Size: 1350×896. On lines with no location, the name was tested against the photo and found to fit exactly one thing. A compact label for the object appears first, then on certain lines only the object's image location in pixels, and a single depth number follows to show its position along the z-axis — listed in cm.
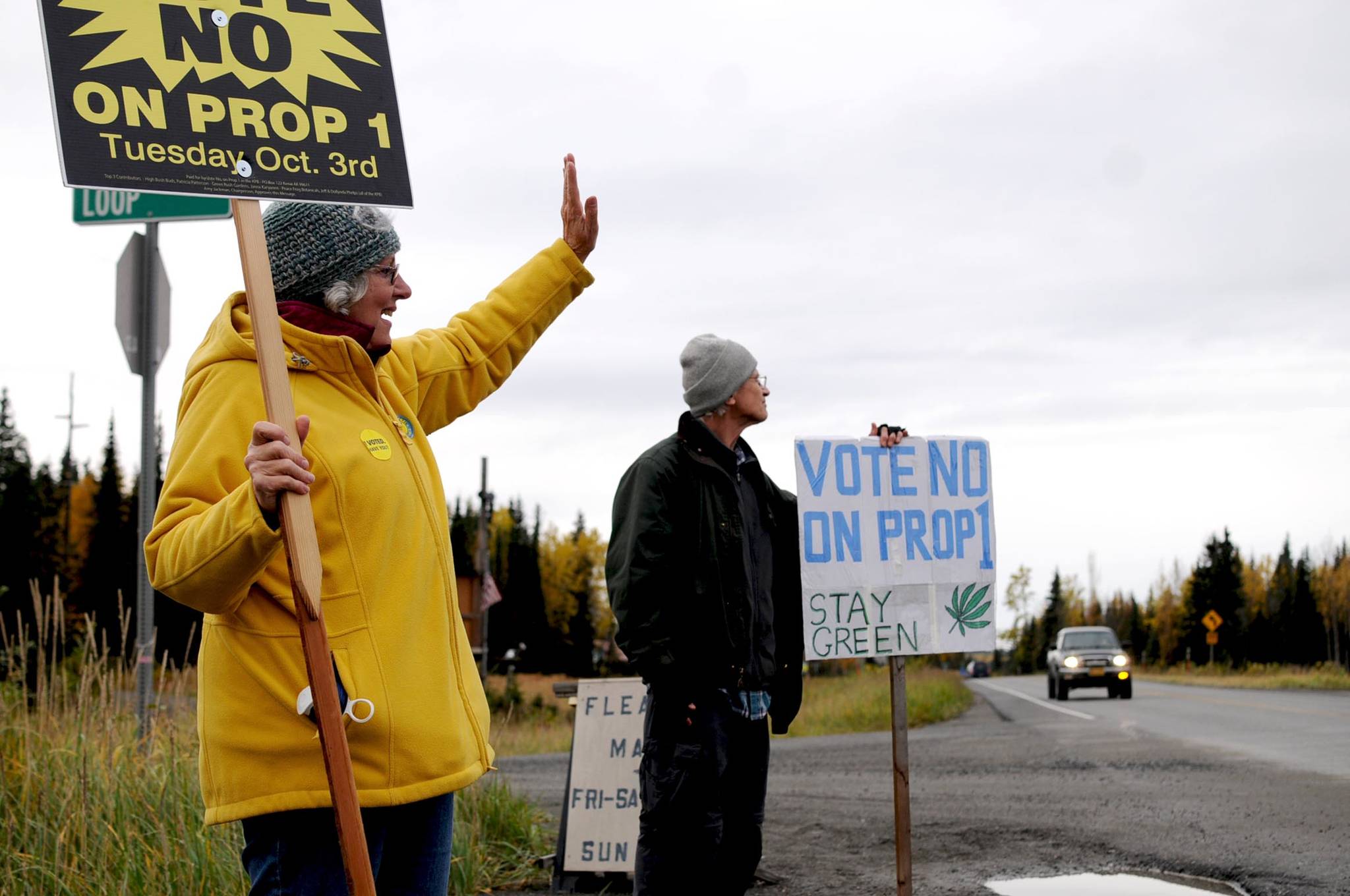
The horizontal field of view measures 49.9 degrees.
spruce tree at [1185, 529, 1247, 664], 8925
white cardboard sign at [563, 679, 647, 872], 668
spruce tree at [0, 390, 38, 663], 6203
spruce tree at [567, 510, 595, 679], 10356
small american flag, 3499
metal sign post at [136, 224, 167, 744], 728
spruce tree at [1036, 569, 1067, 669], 14788
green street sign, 723
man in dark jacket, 434
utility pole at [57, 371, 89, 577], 7391
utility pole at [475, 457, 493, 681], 3938
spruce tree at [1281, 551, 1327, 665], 8956
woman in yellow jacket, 254
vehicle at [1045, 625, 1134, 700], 2980
